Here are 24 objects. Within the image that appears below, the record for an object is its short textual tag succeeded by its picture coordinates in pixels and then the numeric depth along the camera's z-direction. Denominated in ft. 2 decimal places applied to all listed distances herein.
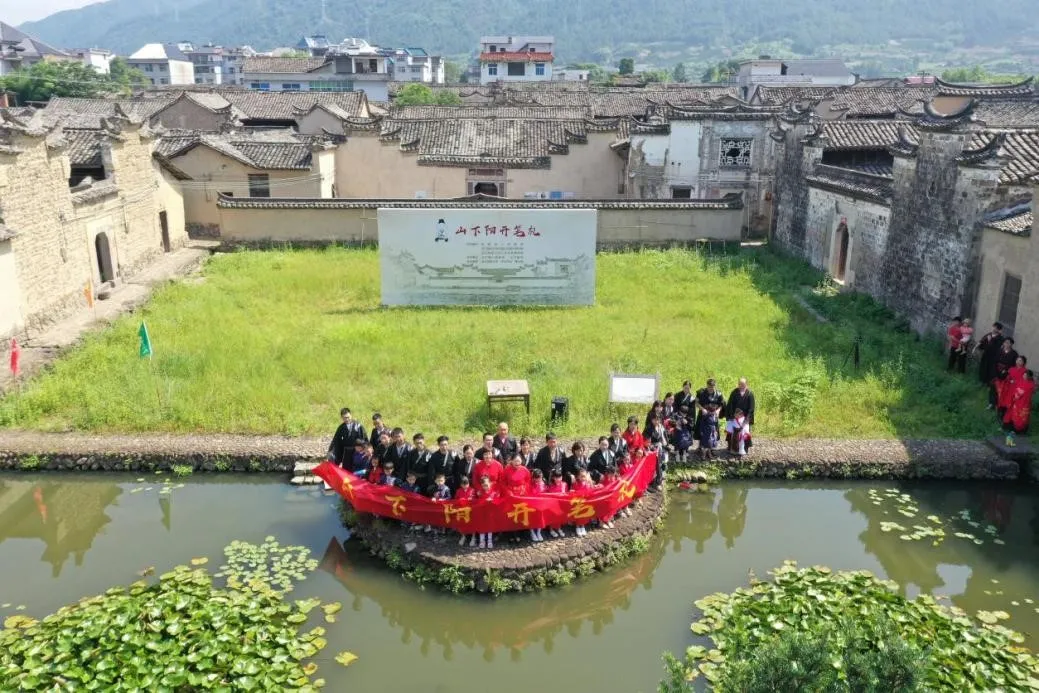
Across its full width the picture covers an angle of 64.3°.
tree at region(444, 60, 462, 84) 449.31
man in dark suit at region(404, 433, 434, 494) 34.53
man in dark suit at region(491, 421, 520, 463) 35.27
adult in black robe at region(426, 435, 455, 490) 34.30
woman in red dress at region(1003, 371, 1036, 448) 42.55
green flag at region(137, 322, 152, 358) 48.91
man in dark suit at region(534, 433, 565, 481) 34.73
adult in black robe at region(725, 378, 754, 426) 40.22
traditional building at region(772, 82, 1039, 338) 52.90
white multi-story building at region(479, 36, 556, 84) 303.48
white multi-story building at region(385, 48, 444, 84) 346.95
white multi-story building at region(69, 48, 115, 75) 327.26
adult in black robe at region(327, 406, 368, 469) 36.65
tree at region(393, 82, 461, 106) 190.00
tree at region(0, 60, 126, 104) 180.25
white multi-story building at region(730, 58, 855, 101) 264.11
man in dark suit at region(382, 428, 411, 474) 35.04
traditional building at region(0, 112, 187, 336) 56.03
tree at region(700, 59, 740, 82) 365.61
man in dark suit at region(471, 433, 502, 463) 33.73
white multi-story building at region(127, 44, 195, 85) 364.99
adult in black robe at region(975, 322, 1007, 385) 47.52
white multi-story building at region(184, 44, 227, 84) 432.66
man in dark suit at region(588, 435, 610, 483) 35.47
